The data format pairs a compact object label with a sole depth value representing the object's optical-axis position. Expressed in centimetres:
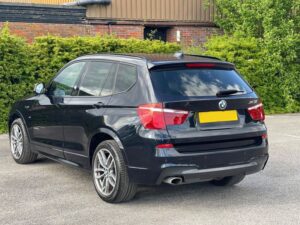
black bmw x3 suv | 512
